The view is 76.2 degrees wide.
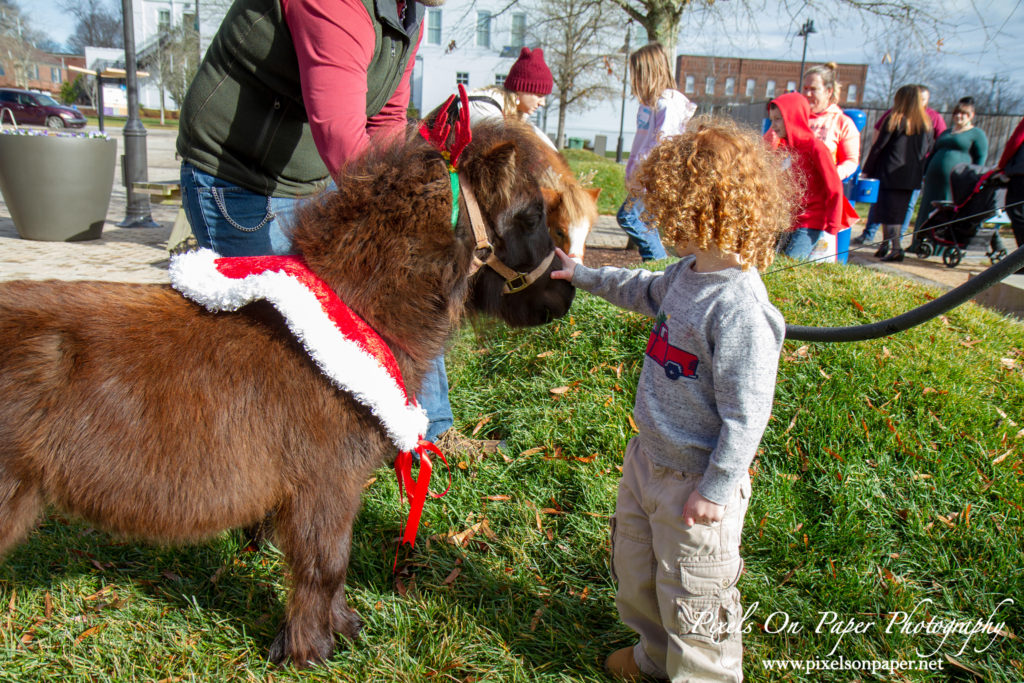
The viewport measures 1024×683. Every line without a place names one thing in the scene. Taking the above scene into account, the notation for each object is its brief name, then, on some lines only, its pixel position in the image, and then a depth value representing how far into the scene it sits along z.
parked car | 34.19
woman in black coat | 9.10
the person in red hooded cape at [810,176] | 6.07
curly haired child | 1.85
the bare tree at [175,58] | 39.59
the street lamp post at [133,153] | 9.55
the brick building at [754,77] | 64.94
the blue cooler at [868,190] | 9.19
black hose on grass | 2.04
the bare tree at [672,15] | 10.91
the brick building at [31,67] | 46.23
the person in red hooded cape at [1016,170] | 7.57
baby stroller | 8.27
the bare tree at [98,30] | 64.88
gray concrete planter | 7.95
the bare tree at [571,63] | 19.23
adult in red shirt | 2.25
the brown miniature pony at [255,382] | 1.85
